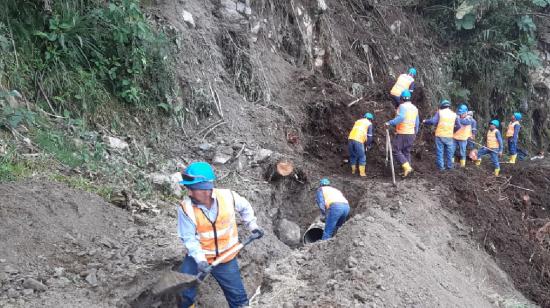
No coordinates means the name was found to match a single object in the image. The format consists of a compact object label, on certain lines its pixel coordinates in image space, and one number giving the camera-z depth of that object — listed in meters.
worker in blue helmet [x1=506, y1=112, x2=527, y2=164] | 12.84
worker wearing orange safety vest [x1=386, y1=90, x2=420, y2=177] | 9.40
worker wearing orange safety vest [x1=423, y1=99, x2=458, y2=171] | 10.02
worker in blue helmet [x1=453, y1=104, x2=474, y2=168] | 10.81
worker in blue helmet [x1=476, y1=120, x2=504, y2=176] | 11.54
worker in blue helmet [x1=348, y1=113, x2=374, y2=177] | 9.59
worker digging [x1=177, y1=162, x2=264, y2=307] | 4.24
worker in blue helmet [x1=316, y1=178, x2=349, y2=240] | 7.22
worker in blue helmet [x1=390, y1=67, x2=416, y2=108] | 11.95
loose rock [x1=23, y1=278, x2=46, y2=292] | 4.24
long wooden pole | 9.15
